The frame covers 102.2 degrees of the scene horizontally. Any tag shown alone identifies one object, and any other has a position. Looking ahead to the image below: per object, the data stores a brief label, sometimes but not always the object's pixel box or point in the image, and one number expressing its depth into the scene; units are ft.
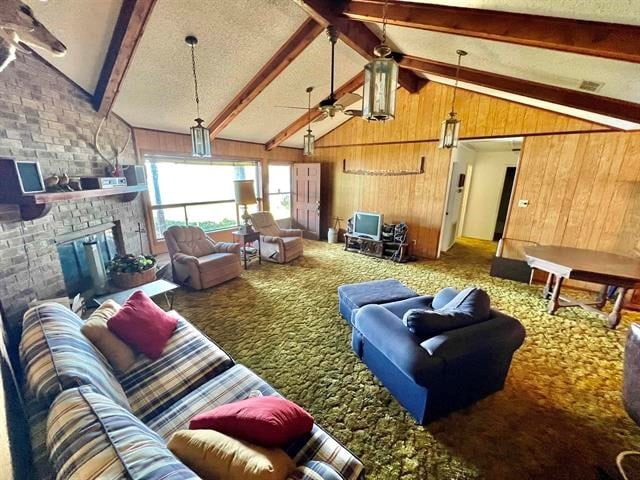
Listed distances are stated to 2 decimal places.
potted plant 10.52
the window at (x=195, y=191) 15.47
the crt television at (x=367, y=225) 17.12
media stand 16.70
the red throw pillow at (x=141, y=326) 5.43
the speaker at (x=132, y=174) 11.78
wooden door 20.95
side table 15.26
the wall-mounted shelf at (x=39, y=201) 6.32
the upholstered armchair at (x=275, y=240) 15.66
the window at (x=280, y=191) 21.86
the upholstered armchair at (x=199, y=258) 11.83
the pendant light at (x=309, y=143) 13.34
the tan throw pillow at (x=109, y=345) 5.11
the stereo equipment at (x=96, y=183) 9.09
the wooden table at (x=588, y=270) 8.32
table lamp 15.21
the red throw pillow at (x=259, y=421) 2.99
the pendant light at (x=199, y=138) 9.55
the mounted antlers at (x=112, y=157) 10.59
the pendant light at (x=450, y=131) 10.06
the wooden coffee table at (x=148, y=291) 8.79
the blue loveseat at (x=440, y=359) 5.08
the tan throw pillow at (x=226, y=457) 2.55
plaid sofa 2.44
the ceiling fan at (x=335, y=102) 8.36
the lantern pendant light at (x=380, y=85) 5.03
